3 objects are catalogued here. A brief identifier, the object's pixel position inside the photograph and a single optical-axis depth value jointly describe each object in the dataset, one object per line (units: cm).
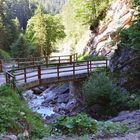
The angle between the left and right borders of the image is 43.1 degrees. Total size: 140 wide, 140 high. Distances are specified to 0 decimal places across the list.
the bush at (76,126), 493
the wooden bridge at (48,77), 999
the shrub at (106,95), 968
